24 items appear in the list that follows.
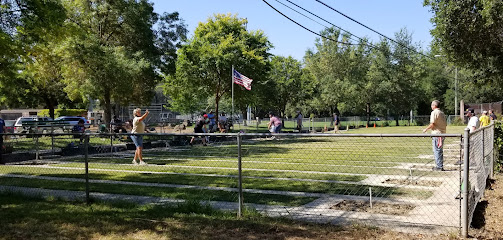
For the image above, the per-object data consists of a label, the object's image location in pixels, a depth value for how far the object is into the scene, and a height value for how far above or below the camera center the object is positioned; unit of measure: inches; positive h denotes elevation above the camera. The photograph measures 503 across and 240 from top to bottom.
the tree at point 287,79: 1798.7 +145.6
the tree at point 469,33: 806.5 +156.4
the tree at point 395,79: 2320.4 +186.7
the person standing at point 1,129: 512.2 -16.5
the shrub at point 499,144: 430.9 -31.9
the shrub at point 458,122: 2051.4 -45.9
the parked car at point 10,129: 857.7 -27.2
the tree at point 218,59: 1189.7 +155.2
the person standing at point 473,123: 509.4 -12.7
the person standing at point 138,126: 465.9 -13.7
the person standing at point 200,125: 817.5 -20.0
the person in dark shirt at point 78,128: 848.4 -25.1
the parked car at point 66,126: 791.5 -20.0
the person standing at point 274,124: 929.9 -21.8
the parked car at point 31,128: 787.8 -24.1
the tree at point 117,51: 884.6 +142.5
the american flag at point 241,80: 1072.2 +86.6
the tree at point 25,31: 487.8 +104.2
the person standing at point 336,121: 1340.7 -23.7
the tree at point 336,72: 2220.7 +247.1
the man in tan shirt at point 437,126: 418.9 -13.8
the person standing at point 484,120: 622.5 -11.4
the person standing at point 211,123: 1028.4 -21.1
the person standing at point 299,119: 1365.3 -18.3
